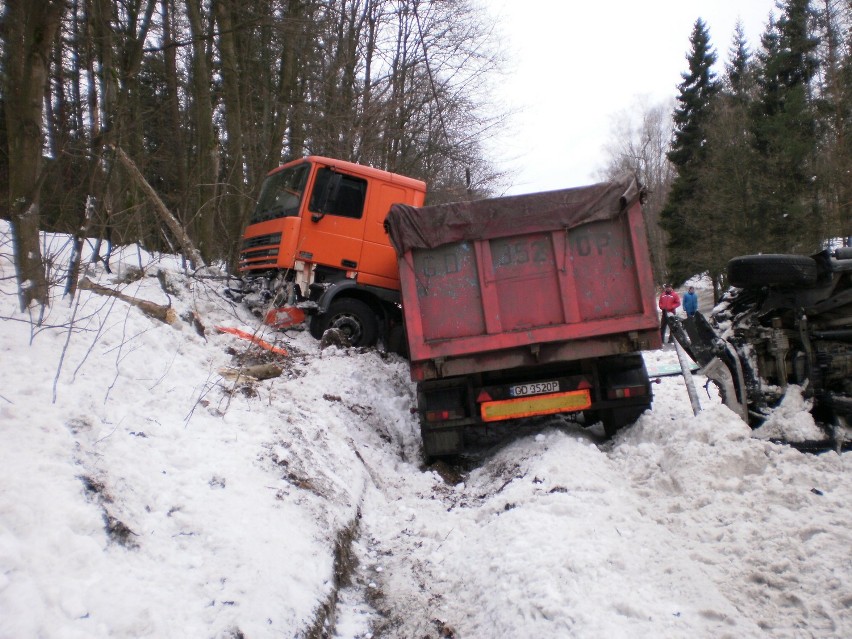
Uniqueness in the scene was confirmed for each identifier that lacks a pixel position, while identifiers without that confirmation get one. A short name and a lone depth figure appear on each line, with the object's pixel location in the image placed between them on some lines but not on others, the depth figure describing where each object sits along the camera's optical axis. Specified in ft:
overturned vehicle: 17.48
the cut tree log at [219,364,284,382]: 20.07
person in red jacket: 56.65
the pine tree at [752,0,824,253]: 84.28
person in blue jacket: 66.90
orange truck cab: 30.81
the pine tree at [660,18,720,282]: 116.88
